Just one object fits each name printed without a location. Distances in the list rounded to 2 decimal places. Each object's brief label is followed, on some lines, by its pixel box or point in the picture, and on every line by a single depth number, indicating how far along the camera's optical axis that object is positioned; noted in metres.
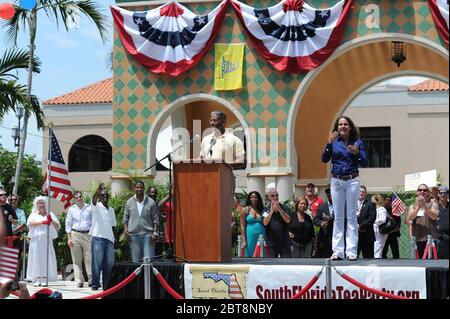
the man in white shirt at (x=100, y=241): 14.91
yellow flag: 21.75
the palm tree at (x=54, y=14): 21.61
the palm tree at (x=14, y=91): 17.73
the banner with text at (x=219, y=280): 9.48
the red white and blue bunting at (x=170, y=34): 21.66
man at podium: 10.46
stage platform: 8.95
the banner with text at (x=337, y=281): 9.02
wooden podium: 9.74
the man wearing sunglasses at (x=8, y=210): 12.74
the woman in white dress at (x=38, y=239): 16.47
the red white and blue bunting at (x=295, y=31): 20.89
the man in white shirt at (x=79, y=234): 16.11
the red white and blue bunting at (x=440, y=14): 19.88
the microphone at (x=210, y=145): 10.59
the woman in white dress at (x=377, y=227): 15.33
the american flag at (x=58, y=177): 16.45
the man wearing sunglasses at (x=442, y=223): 13.06
